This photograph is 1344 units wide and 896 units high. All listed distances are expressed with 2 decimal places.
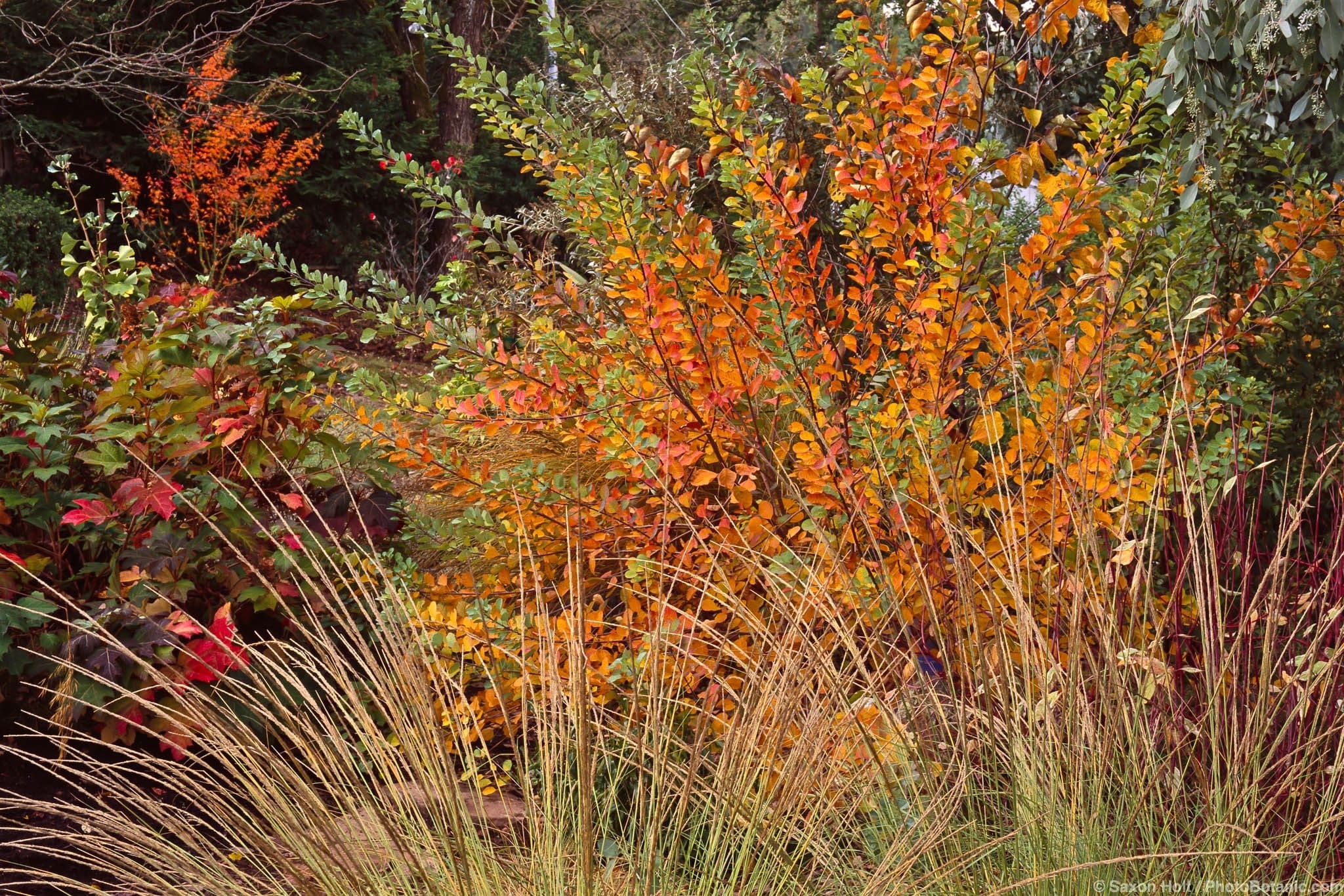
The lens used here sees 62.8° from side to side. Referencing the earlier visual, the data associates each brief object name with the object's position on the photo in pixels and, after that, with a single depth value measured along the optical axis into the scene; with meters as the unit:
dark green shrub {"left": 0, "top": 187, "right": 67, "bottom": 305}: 9.50
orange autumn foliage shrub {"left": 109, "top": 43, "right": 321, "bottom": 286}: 10.47
